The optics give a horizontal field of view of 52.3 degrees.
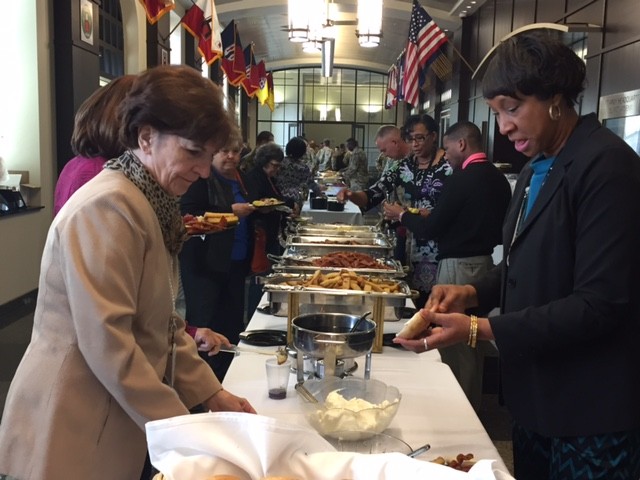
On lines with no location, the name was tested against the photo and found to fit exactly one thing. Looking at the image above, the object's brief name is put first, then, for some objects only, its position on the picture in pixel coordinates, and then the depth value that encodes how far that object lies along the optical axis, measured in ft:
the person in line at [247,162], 20.05
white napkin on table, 2.91
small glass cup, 5.64
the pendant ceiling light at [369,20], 20.52
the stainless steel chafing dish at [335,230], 14.62
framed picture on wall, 18.92
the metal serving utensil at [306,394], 4.83
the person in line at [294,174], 18.20
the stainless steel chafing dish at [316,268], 9.10
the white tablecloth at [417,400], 4.83
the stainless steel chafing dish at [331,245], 12.05
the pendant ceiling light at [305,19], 18.92
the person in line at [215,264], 11.62
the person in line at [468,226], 10.43
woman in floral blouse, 12.12
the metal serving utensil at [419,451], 4.28
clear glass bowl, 4.44
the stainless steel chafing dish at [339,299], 7.04
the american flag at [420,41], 22.26
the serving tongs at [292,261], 10.18
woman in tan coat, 3.77
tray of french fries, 7.30
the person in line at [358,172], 32.73
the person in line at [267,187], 16.24
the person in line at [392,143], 17.30
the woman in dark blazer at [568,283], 4.24
